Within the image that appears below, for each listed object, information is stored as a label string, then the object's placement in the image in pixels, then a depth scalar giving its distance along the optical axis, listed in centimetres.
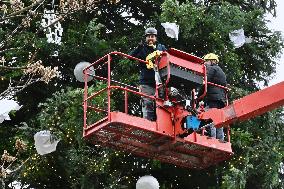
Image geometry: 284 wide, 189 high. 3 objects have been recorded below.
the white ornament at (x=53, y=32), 1474
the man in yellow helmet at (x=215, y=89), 1111
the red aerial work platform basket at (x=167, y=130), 989
